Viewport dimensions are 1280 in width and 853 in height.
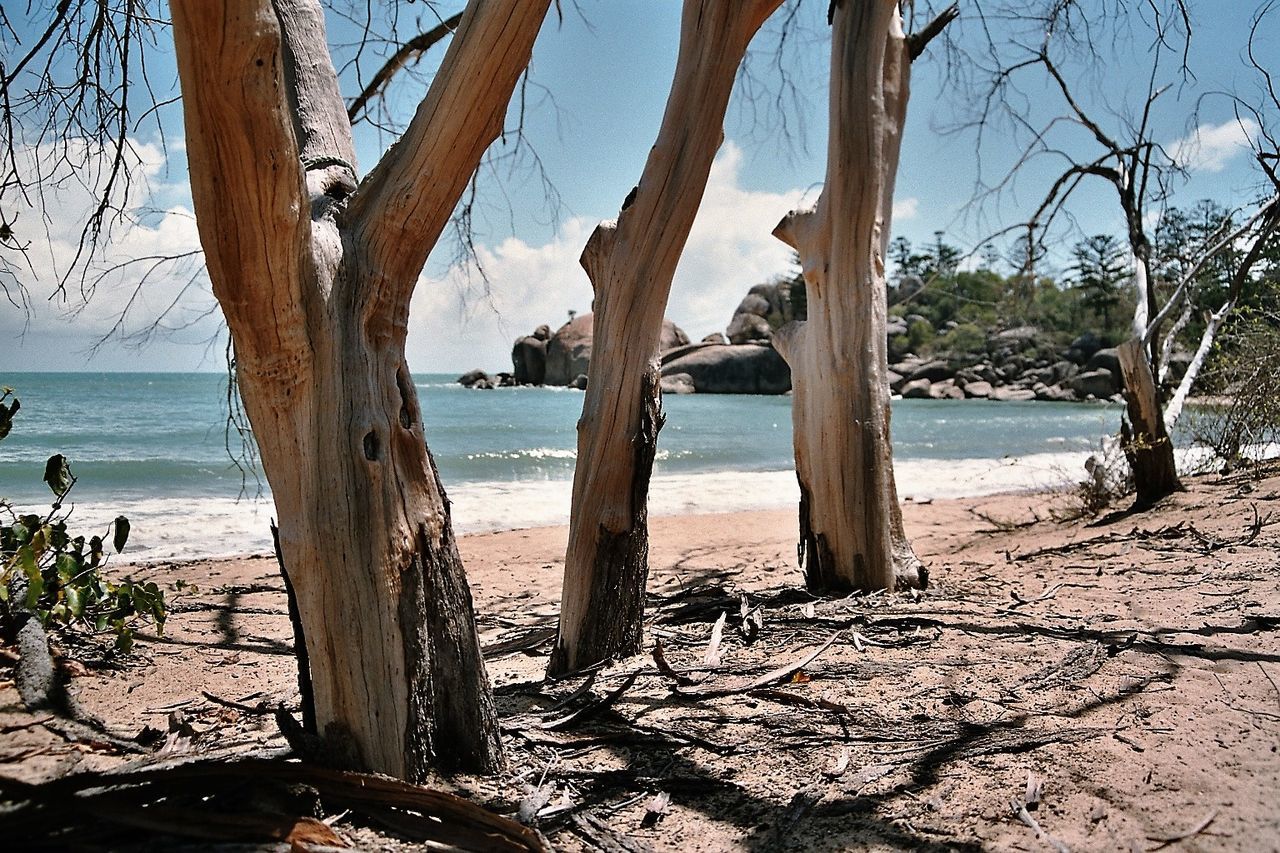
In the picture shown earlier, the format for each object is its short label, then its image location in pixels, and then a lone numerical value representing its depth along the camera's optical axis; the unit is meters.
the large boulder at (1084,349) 49.38
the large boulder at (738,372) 53.59
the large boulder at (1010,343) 49.80
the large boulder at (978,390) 49.81
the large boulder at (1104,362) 47.06
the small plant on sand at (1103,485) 8.43
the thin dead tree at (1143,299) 7.62
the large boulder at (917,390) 51.12
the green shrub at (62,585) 3.07
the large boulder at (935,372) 52.19
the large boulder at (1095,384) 46.97
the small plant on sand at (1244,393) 8.91
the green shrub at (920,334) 55.83
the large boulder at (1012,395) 48.31
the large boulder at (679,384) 53.16
